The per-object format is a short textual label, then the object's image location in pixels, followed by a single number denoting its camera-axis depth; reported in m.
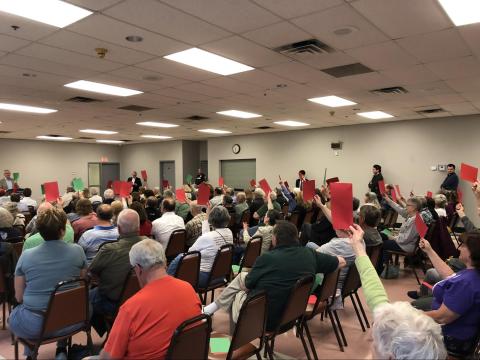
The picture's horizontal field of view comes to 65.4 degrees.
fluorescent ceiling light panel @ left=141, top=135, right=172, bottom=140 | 14.19
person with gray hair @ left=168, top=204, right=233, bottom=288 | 3.75
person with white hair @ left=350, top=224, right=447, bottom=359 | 1.17
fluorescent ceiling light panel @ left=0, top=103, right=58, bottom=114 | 7.74
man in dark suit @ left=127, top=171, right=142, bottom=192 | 15.12
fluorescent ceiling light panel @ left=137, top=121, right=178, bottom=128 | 10.30
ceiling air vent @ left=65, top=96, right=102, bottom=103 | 6.94
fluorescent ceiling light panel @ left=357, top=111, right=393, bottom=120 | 9.12
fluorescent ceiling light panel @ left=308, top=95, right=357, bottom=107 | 7.25
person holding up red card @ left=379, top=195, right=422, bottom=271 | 4.91
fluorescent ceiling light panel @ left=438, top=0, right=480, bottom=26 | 3.14
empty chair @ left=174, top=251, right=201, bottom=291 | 3.25
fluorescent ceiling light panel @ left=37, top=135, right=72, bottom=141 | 14.19
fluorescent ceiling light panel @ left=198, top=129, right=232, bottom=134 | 12.49
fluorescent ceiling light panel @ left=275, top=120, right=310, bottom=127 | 10.55
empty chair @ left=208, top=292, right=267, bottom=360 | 2.13
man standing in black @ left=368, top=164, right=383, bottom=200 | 10.74
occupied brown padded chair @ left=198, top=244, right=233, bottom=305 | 3.67
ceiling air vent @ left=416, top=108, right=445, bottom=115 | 8.73
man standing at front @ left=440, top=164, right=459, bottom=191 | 9.55
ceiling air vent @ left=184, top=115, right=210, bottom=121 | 9.34
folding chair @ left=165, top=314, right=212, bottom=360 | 1.72
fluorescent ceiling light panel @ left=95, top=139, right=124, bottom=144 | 15.88
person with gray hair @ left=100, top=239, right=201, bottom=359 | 1.70
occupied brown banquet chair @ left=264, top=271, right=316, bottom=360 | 2.49
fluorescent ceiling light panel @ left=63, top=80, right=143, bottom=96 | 5.88
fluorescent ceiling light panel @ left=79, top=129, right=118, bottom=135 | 12.09
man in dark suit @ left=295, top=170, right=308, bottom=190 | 11.20
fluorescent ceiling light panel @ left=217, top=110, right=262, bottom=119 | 8.77
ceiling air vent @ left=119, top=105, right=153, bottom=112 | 7.88
